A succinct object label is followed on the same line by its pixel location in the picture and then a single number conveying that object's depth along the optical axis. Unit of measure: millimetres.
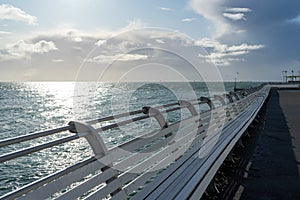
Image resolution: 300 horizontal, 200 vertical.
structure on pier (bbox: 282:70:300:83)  140325
